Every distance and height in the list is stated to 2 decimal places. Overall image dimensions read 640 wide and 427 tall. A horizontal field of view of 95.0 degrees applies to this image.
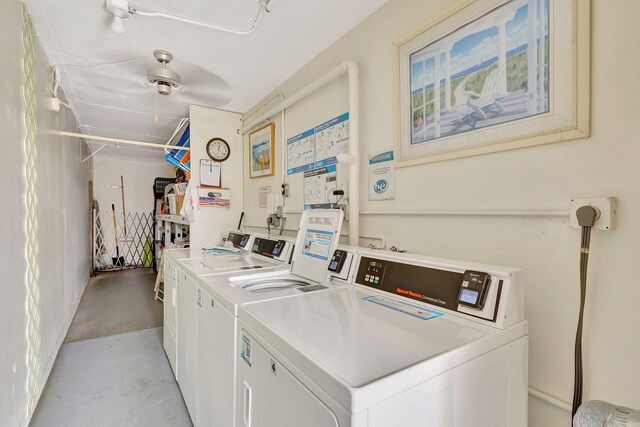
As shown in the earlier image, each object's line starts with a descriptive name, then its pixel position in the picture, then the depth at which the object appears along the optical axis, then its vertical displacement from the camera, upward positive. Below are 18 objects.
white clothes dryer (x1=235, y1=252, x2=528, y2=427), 0.65 -0.36
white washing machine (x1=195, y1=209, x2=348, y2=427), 1.16 -0.40
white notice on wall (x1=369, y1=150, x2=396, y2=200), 1.62 +0.19
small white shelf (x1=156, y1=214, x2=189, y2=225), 3.50 -0.11
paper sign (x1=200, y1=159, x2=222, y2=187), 3.21 +0.41
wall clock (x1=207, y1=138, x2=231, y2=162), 3.27 +0.69
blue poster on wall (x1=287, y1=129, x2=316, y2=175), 2.28 +0.47
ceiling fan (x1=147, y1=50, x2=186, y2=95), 2.16 +1.05
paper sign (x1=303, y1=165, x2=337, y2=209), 2.08 +0.17
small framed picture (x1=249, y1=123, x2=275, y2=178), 2.85 +0.60
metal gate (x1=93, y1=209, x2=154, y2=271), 6.00 -0.64
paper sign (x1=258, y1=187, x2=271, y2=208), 2.95 +0.15
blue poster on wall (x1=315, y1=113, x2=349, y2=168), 1.94 +0.49
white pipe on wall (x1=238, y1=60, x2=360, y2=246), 1.75 +0.34
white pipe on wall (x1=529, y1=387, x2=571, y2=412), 0.97 -0.66
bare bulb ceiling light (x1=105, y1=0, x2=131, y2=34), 1.60 +1.12
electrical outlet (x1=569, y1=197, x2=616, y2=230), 0.88 -0.01
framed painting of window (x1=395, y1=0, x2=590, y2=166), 0.98 +0.52
